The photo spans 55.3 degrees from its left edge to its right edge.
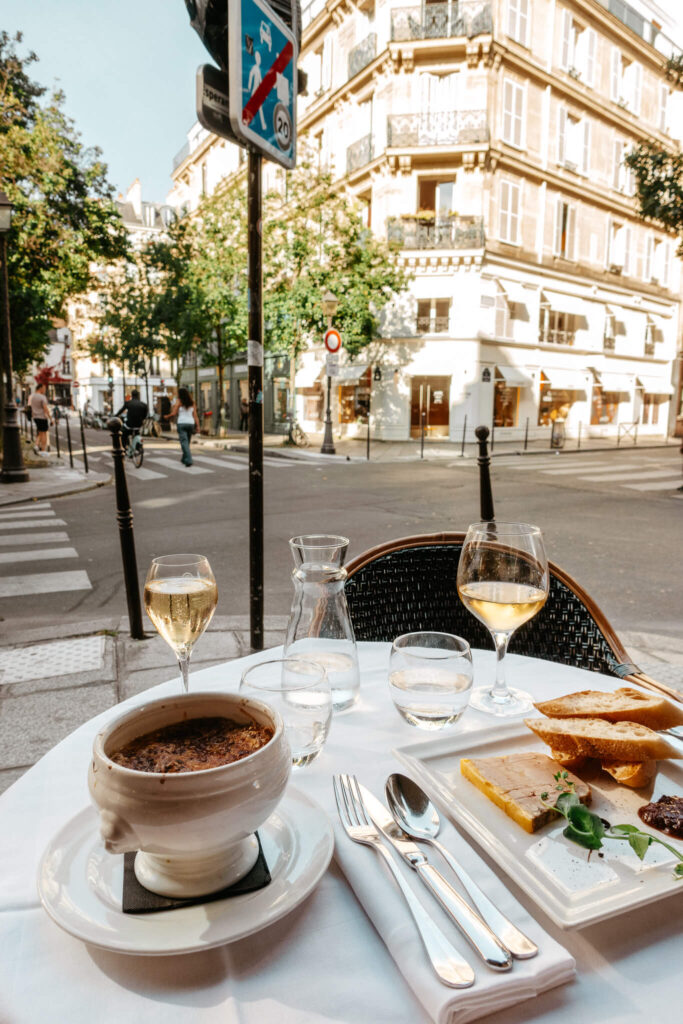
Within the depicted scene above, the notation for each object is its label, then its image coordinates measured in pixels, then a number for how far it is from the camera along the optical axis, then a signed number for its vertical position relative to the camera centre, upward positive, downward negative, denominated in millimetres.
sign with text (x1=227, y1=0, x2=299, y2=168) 2363 +1300
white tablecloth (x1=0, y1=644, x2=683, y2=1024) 550 -497
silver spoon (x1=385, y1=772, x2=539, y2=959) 576 -457
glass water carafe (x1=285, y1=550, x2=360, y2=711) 1080 -352
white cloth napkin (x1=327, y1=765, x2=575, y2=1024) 530 -468
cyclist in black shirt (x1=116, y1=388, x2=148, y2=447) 14492 +4
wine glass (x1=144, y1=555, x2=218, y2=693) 1168 -331
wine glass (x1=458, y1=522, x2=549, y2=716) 1109 -290
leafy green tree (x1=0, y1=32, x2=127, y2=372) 14055 +4859
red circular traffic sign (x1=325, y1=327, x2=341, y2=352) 15977 +1804
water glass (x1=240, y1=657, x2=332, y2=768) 868 -378
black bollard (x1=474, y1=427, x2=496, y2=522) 2572 -246
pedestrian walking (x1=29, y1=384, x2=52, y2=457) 17484 +20
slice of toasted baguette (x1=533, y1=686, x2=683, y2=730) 922 -418
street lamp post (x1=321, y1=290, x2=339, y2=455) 17250 +2718
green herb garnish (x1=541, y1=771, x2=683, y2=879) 650 -431
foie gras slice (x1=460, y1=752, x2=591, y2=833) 742 -445
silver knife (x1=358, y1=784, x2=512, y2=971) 558 -455
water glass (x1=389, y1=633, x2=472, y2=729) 1018 -418
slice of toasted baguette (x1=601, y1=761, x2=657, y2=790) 816 -445
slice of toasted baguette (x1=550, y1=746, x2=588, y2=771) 848 -445
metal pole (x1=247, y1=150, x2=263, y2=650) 3002 +58
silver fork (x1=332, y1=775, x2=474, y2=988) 541 -458
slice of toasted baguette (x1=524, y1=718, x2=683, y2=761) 818 -411
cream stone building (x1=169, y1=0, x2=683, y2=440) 22266 +8385
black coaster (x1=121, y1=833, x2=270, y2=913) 621 -464
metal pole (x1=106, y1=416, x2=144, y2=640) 3685 -763
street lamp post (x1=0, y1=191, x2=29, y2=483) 11414 -518
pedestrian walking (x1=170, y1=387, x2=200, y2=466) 15120 -154
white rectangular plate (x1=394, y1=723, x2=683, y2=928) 622 -456
